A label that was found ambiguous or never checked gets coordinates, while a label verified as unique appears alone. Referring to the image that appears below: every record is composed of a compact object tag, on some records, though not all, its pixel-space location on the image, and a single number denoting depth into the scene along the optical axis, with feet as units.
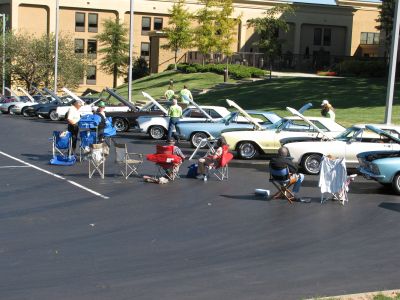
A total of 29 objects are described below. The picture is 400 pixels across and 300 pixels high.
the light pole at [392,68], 72.54
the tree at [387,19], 202.49
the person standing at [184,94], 103.65
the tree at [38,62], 186.39
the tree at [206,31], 185.25
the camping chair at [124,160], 57.41
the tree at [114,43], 226.79
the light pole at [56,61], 157.59
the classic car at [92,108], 102.96
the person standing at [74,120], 65.92
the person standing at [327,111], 77.36
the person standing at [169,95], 112.57
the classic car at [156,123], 86.38
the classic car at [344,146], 60.70
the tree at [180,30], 206.28
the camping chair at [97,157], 56.85
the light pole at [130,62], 120.36
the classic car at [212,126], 77.25
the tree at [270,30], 199.41
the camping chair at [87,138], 63.67
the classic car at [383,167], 51.95
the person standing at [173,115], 83.30
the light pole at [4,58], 184.44
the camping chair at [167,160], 54.90
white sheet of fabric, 47.98
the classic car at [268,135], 68.33
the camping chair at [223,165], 56.49
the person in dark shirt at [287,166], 48.44
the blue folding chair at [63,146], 63.52
